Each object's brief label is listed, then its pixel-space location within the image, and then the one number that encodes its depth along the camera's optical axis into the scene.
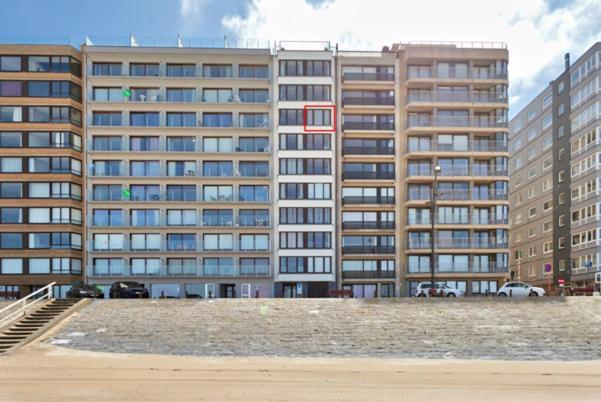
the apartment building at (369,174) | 65.50
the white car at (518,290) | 49.62
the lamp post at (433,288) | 49.16
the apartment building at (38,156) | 62.25
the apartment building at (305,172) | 64.06
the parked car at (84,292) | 47.29
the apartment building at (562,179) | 71.88
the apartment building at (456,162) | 65.56
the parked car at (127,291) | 50.41
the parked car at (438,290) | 52.51
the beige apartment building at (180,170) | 63.47
